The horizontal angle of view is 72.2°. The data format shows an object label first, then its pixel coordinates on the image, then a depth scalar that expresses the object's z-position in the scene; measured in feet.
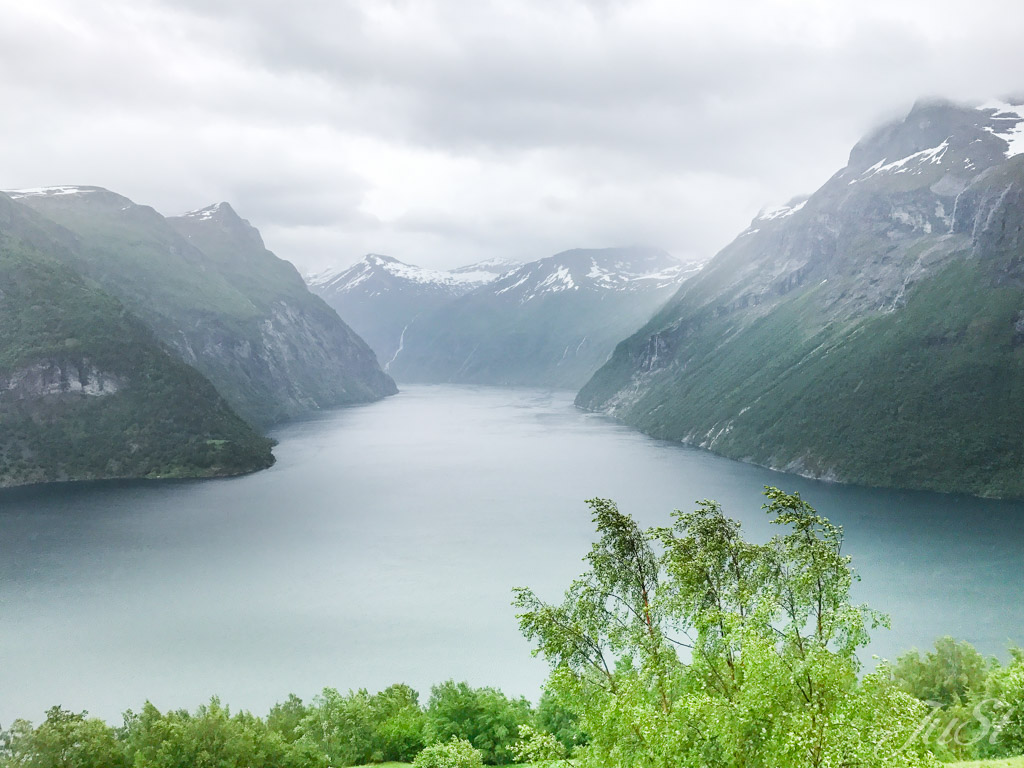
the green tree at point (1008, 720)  105.40
